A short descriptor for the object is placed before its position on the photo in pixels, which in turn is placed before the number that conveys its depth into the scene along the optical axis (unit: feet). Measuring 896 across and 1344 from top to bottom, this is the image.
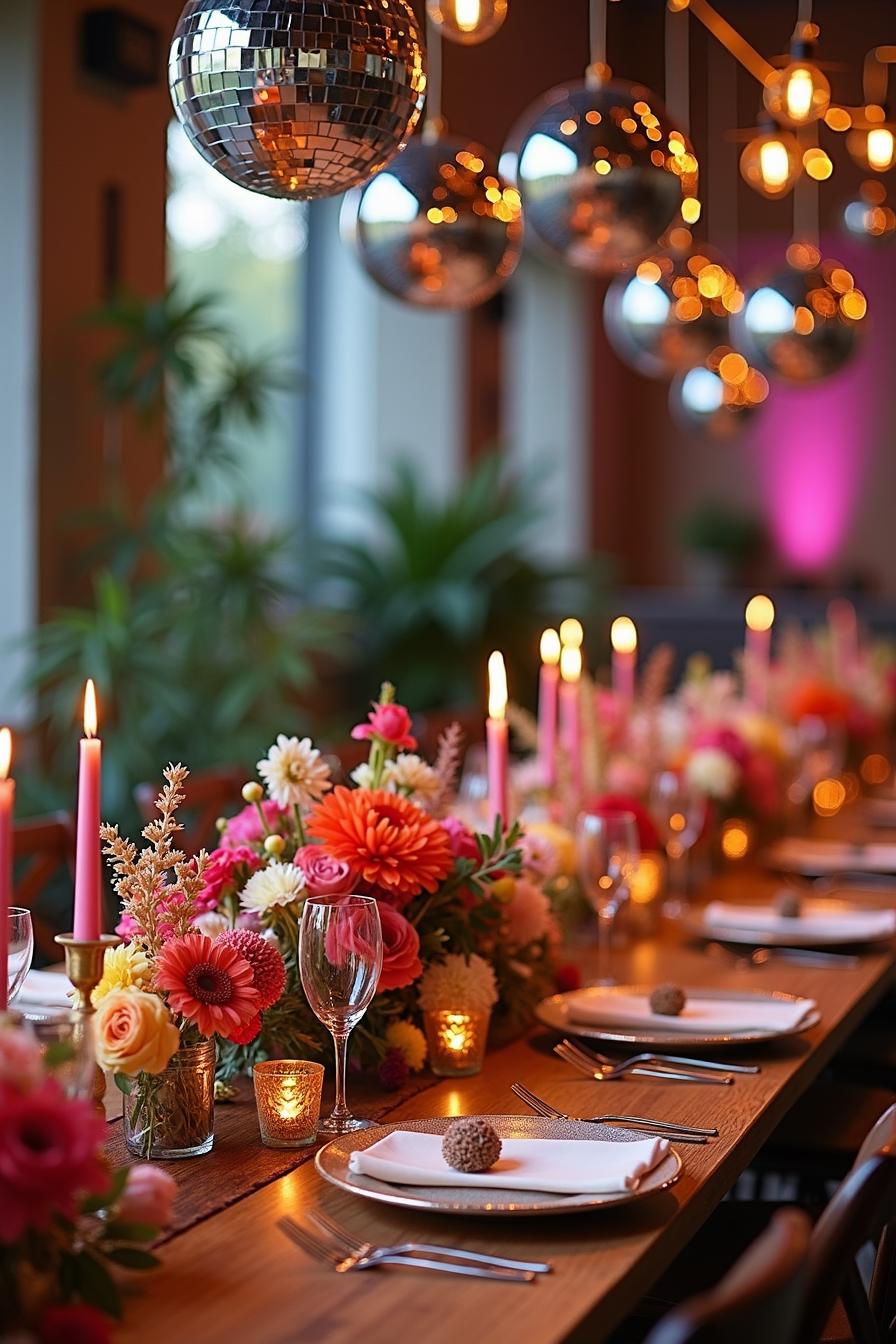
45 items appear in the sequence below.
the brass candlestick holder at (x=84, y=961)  6.56
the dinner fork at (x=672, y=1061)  7.91
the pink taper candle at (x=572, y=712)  10.39
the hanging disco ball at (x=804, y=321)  13.27
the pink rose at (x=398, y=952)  7.52
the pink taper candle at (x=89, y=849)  6.57
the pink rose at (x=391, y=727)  8.05
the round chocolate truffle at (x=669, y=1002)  8.34
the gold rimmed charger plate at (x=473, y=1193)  6.42
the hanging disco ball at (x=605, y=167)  10.21
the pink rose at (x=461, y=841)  7.98
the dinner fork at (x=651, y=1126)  7.19
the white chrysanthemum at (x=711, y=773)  11.85
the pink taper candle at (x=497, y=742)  8.57
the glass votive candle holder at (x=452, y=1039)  7.80
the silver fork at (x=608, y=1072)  7.81
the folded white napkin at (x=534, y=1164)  6.55
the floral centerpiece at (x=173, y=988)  6.77
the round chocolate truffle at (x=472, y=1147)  6.64
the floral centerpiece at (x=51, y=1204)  5.58
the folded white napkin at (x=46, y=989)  8.32
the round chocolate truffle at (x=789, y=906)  10.14
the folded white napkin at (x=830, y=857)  11.76
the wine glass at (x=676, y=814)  10.44
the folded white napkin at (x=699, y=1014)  8.24
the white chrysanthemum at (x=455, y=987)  7.77
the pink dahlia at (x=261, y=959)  6.99
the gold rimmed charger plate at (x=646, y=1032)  8.04
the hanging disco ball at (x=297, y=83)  7.60
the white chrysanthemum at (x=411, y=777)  8.01
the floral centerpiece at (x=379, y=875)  7.52
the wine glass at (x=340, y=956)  6.92
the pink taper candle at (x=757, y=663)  14.57
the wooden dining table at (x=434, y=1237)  5.96
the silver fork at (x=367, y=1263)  6.21
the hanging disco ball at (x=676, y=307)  14.19
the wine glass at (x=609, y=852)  8.88
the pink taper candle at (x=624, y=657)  11.88
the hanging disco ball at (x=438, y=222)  10.53
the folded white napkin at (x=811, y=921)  9.90
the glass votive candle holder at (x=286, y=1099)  7.05
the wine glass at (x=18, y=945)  6.96
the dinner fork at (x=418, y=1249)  6.26
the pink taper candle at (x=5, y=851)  6.58
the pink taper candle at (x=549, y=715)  10.36
